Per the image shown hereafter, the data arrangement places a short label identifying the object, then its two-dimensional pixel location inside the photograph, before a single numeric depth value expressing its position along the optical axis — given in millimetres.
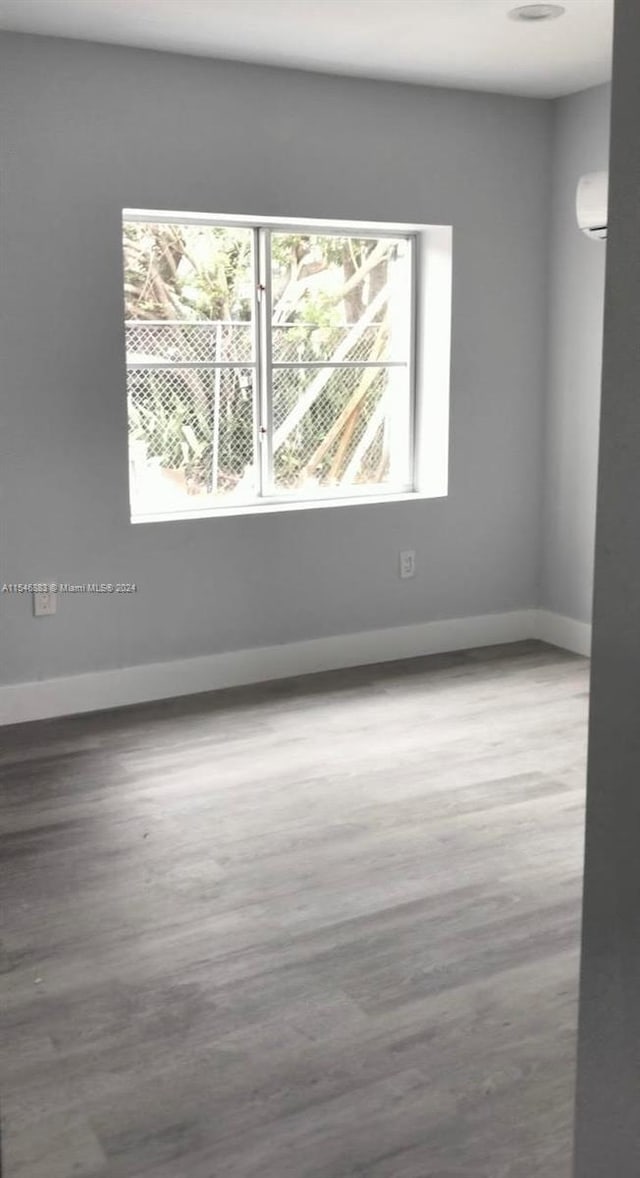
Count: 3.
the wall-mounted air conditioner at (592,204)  4215
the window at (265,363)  4496
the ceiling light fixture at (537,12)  3646
